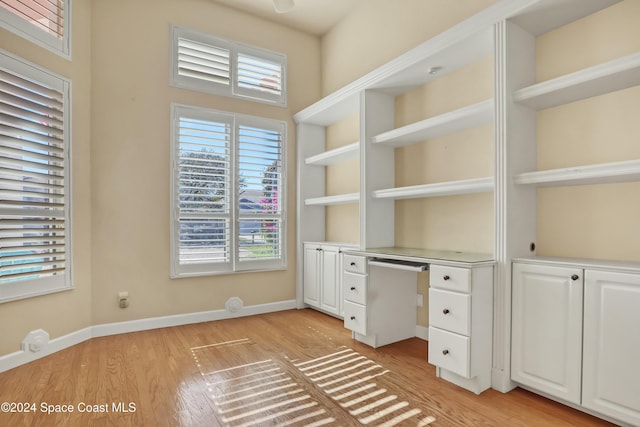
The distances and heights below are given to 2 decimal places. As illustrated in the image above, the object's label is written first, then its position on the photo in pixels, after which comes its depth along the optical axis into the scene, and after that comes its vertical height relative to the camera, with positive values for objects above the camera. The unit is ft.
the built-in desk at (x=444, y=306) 7.36 -2.29
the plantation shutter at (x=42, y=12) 8.92 +5.27
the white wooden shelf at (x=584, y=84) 5.97 +2.41
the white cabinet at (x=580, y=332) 5.85 -2.22
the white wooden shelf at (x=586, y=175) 5.86 +0.68
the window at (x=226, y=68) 12.53 +5.46
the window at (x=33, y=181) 8.63 +0.76
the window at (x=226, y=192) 12.41 +0.68
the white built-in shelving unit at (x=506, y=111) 6.66 +2.35
